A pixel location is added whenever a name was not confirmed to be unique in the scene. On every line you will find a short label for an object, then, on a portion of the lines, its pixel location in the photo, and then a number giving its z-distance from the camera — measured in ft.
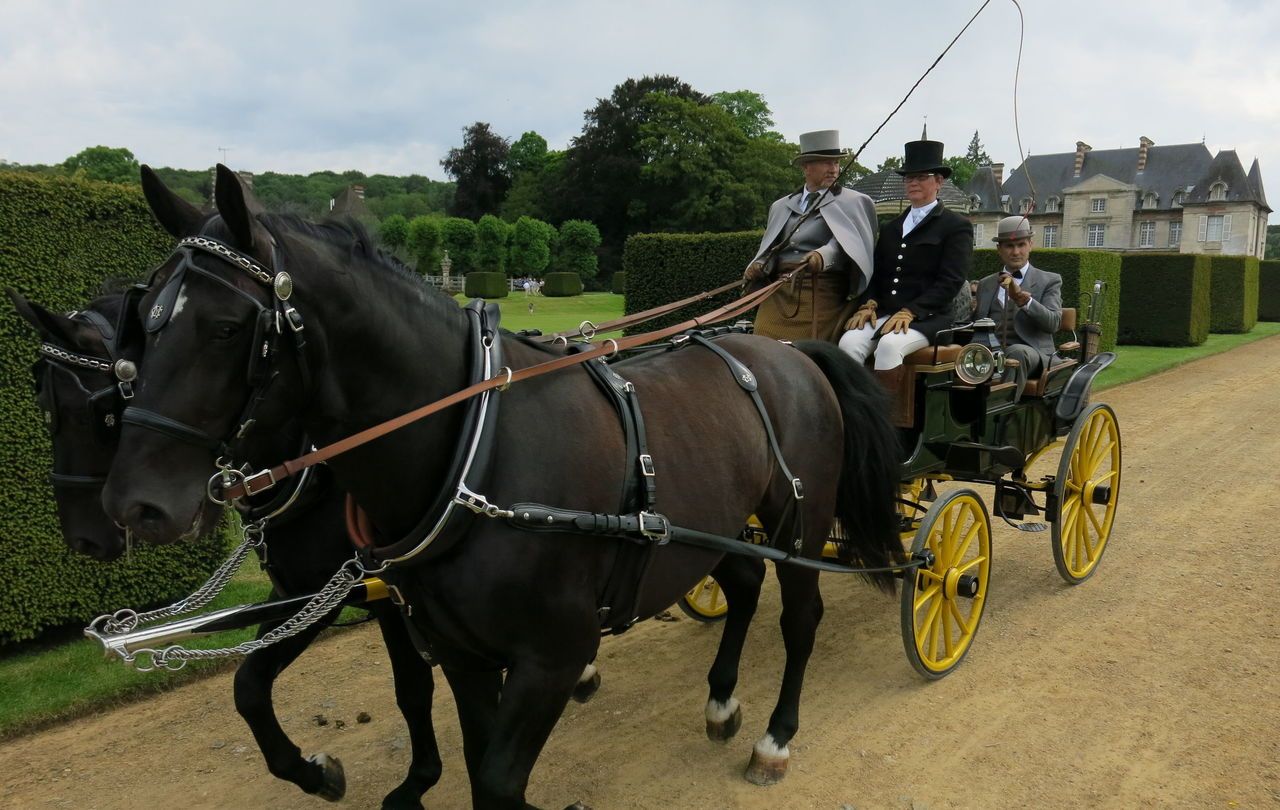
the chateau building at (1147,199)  205.57
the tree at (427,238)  156.56
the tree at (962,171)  257.55
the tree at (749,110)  212.64
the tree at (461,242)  166.40
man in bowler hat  19.33
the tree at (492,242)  168.14
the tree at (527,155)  242.99
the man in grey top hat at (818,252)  15.80
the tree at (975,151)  321.56
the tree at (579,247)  180.04
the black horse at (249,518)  10.27
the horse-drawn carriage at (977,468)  15.20
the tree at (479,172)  239.50
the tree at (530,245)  170.81
